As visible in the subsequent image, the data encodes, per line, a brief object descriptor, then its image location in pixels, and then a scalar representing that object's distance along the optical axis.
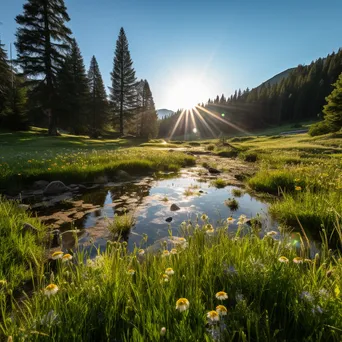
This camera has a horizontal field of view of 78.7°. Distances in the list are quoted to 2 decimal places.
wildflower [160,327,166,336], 1.31
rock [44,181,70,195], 7.26
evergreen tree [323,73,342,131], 31.55
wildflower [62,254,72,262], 1.84
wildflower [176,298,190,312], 1.31
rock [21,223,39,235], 3.75
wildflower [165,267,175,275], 1.82
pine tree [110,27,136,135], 47.25
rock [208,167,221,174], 12.46
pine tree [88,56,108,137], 47.28
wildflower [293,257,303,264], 1.90
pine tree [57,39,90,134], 29.47
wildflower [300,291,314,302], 1.59
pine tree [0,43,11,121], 29.11
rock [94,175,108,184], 9.22
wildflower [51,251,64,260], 1.91
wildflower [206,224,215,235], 2.65
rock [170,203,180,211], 6.05
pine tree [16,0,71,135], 26.62
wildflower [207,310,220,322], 1.25
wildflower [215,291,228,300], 1.45
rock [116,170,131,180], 10.15
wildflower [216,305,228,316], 1.33
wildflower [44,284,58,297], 1.49
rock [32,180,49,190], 7.62
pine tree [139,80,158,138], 58.53
